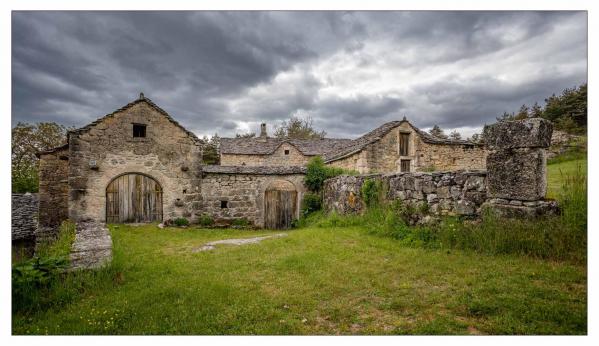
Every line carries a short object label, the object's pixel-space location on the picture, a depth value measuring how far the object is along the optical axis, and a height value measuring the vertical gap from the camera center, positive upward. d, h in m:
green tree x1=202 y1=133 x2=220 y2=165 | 36.95 +2.89
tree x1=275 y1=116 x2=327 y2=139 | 41.47 +6.63
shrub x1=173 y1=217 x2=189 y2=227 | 11.00 -1.86
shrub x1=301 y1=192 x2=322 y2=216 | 12.11 -1.28
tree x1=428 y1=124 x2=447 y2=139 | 48.20 +7.81
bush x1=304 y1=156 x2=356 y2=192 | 12.20 -0.01
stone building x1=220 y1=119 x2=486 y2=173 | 16.25 +1.37
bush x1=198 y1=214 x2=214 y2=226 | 11.34 -1.84
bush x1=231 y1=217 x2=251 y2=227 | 11.65 -1.99
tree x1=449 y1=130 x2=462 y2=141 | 44.41 +6.42
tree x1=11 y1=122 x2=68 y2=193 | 14.48 +1.77
